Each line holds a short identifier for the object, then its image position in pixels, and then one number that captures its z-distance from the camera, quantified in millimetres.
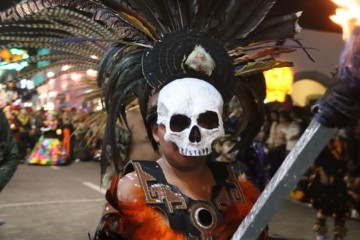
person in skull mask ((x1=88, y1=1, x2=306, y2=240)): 2141
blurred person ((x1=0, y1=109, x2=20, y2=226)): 3535
